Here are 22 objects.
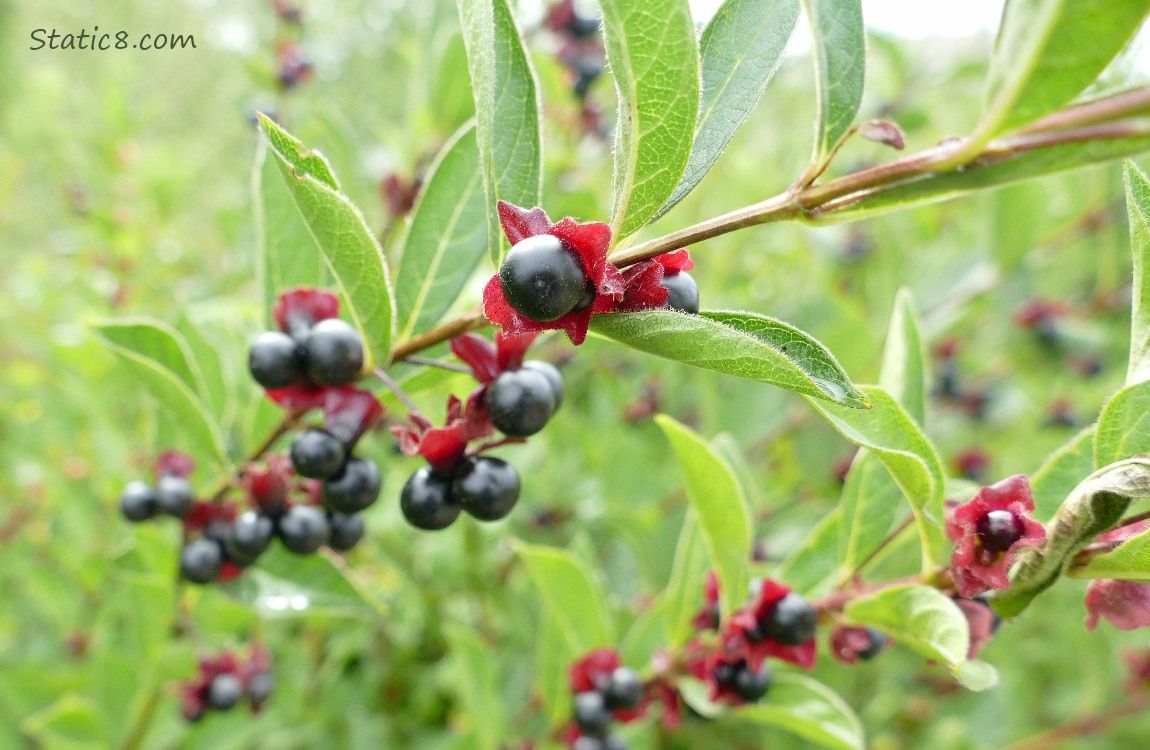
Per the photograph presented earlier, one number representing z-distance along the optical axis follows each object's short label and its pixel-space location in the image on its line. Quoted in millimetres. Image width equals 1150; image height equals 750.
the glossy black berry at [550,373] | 179
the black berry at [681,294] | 161
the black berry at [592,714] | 230
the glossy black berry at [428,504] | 179
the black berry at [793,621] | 200
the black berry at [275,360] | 187
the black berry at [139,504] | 235
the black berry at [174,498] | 226
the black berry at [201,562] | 217
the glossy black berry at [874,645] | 203
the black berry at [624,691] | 227
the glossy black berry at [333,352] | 183
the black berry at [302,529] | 202
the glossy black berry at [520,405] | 173
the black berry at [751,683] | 209
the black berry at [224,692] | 262
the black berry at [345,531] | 213
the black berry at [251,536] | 204
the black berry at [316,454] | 185
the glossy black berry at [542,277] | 151
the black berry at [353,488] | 191
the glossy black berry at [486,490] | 177
